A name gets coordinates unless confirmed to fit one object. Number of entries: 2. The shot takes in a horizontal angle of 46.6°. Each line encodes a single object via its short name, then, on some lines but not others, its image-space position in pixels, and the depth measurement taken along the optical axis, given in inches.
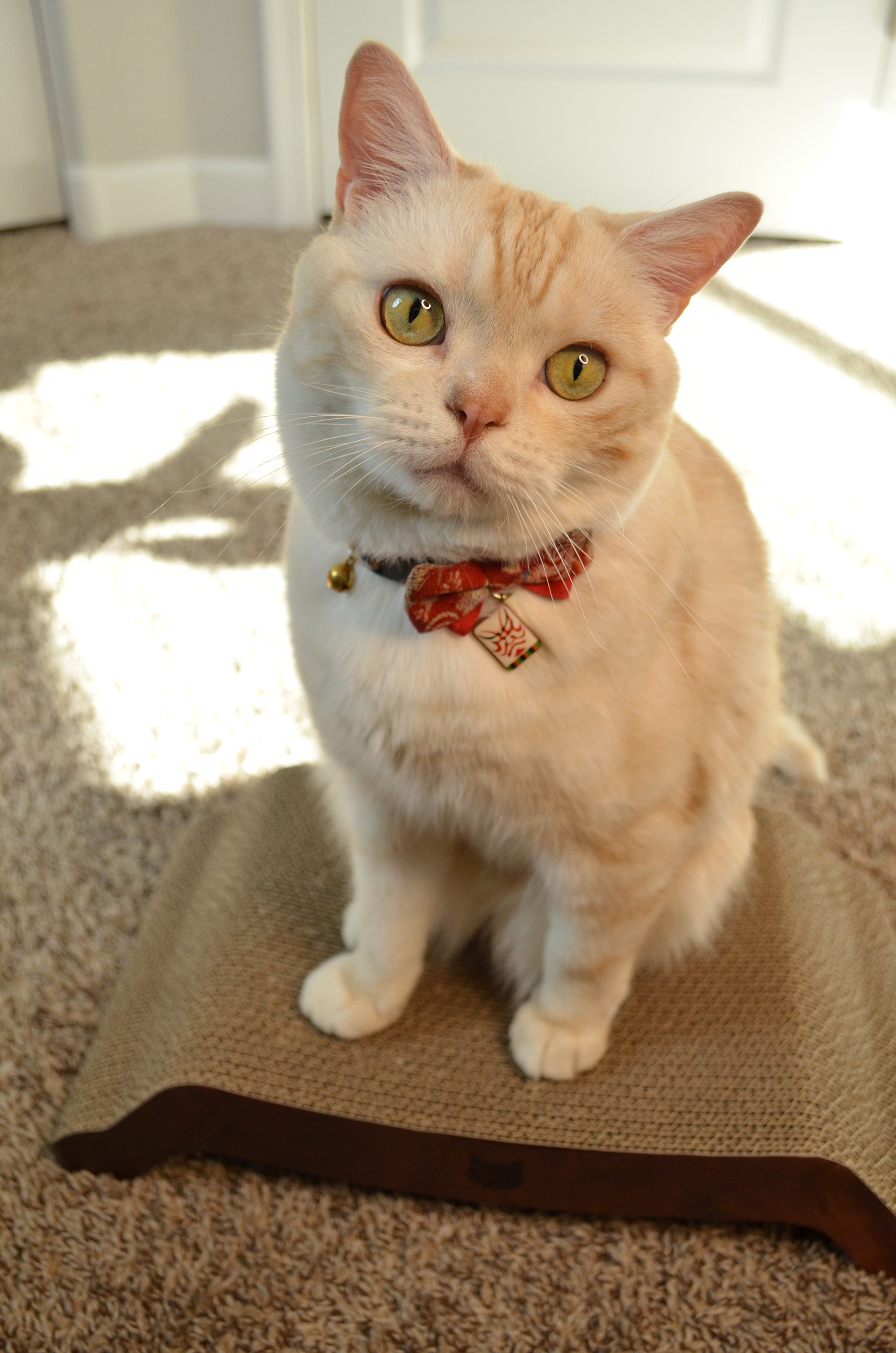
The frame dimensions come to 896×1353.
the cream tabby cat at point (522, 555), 27.3
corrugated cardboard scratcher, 37.6
